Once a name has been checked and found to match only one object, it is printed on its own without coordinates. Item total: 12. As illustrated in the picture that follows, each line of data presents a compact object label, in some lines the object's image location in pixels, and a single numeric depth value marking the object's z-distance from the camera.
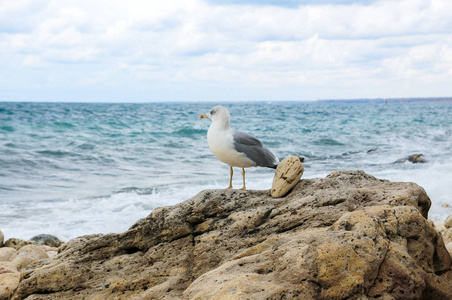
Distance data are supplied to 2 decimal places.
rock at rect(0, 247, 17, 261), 6.71
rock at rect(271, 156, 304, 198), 4.35
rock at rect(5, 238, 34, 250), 7.41
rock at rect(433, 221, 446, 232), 7.78
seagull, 5.11
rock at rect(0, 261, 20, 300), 4.45
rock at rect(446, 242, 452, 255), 5.39
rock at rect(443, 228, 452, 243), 6.88
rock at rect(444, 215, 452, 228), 7.82
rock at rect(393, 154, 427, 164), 16.47
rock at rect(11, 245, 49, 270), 6.00
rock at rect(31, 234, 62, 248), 7.79
